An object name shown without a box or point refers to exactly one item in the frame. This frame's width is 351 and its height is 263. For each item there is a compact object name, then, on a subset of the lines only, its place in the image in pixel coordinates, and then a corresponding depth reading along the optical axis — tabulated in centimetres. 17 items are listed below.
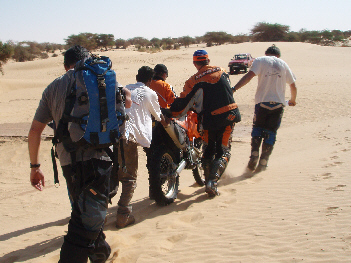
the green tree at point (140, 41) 8081
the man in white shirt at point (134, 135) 467
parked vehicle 2923
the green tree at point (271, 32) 7125
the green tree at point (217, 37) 7050
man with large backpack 317
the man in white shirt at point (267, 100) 713
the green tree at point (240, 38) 7312
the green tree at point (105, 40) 6685
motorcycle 518
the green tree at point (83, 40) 5866
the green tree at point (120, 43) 7600
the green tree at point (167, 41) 7349
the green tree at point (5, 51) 2491
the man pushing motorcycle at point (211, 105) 554
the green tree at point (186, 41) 7369
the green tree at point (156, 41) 7038
